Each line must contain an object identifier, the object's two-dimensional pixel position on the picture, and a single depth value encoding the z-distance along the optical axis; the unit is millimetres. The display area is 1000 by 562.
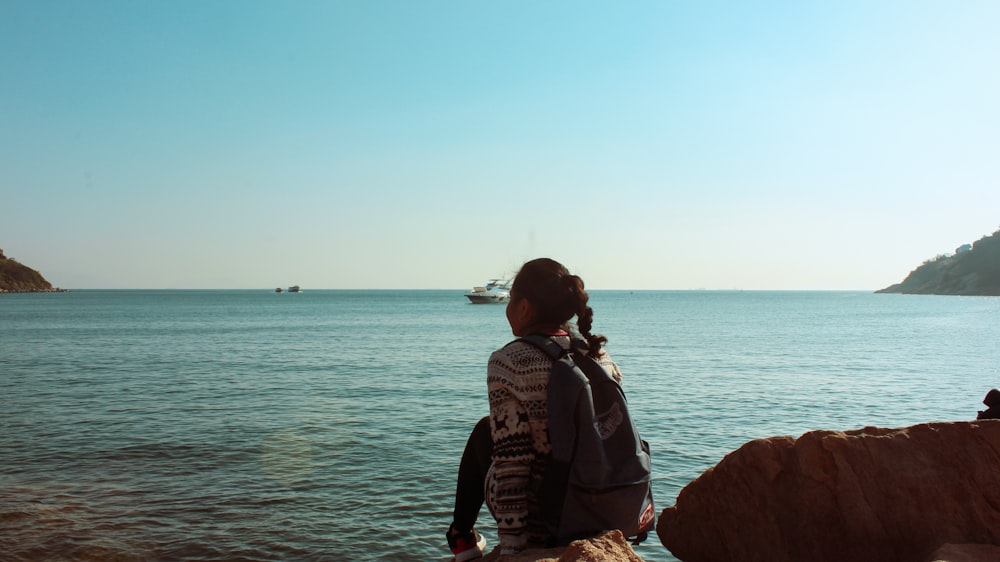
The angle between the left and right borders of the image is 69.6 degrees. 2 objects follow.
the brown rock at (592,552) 3150
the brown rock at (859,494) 4570
